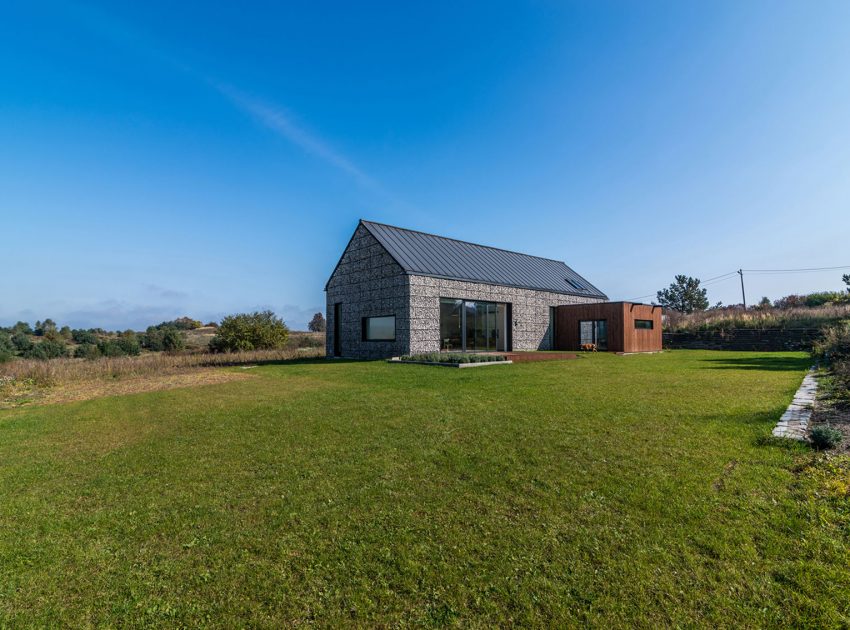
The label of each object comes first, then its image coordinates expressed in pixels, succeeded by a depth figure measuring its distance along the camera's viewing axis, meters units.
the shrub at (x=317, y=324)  48.97
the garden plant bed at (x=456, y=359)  13.47
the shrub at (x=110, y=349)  23.77
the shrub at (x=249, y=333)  22.33
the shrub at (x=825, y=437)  3.72
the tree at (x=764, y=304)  33.46
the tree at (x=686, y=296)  42.66
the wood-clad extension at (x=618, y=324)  20.08
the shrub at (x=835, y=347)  9.43
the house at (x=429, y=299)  17.12
